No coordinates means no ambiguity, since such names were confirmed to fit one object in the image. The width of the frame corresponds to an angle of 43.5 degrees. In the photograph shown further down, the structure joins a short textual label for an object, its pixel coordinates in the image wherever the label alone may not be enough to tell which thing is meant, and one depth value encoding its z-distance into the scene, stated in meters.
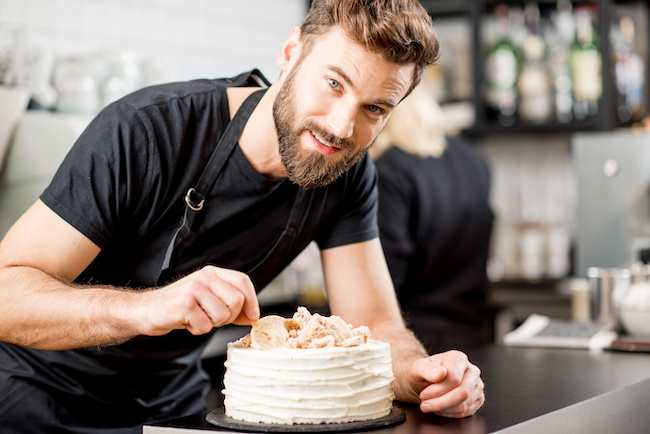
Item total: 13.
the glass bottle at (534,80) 3.58
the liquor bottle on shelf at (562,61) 3.55
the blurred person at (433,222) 2.44
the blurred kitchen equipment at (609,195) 2.34
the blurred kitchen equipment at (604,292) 2.07
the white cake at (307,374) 1.02
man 1.23
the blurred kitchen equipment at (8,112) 2.13
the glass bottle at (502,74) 3.65
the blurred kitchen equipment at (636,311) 1.97
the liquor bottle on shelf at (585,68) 3.48
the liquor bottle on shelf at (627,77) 3.50
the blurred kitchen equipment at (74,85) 2.40
